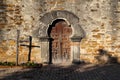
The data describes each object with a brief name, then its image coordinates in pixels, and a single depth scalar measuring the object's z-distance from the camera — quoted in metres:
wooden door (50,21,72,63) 12.75
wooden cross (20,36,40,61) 12.48
